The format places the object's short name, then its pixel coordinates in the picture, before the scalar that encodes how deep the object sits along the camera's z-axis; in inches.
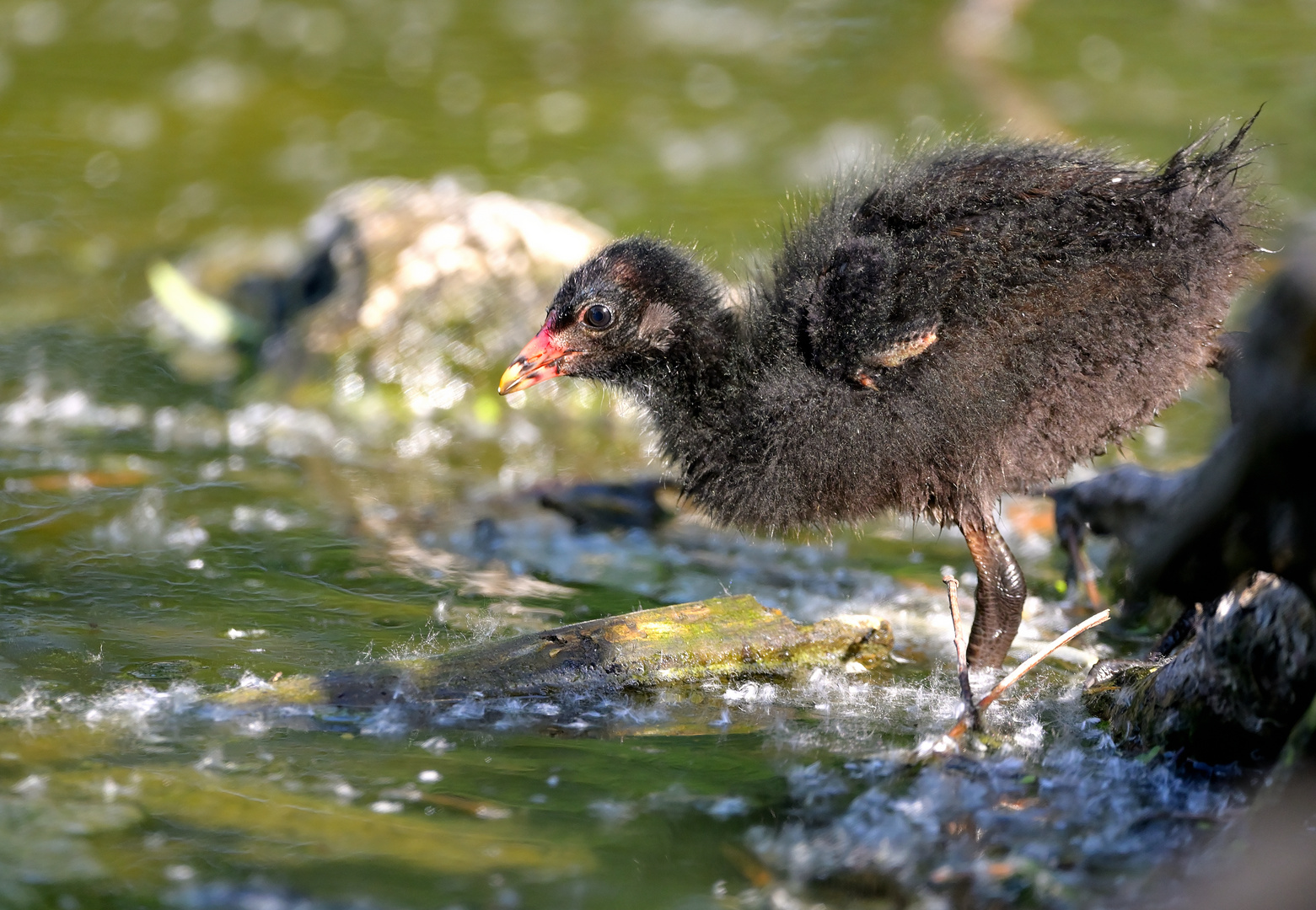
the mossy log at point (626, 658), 253.8
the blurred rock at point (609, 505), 386.3
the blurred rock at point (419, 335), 467.8
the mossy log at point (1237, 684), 209.6
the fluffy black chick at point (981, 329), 277.3
